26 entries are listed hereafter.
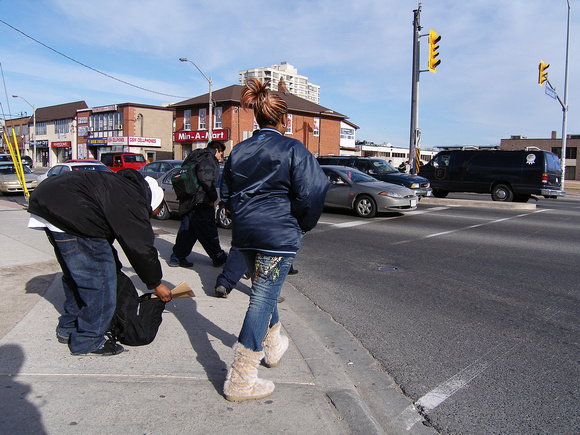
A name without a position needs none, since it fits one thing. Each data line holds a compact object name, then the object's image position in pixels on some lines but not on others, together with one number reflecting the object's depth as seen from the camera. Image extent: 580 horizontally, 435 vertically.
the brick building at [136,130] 50.78
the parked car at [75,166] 14.59
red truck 31.48
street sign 23.95
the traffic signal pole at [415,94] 20.61
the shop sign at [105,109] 54.08
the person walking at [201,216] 6.17
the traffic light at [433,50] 17.48
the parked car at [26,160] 39.33
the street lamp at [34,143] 67.38
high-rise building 150.12
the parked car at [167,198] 11.49
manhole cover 6.75
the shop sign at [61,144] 64.31
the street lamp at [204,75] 30.64
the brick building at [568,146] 64.81
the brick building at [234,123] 41.88
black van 16.70
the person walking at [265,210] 2.66
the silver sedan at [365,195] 12.62
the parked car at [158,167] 14.00
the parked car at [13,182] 18.69
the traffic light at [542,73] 21.27
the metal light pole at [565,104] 28.97
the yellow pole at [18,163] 12.40
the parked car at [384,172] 17.49
